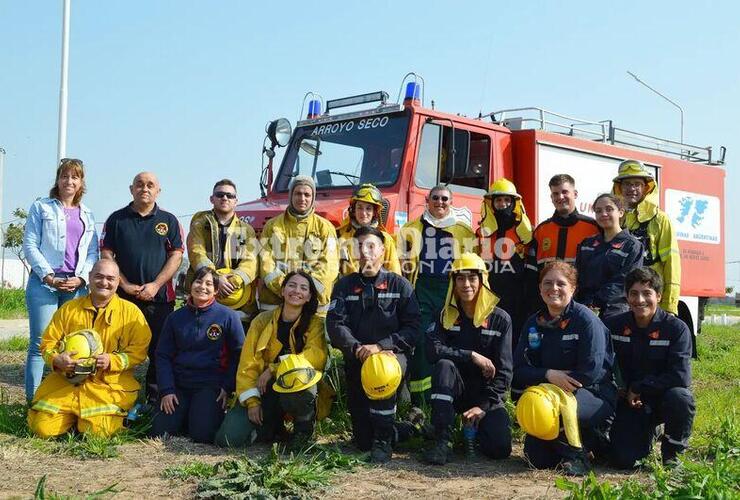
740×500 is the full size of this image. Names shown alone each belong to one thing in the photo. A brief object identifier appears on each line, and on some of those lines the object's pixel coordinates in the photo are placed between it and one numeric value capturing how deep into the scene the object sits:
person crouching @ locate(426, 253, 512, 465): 4.82
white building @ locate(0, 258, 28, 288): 33.31
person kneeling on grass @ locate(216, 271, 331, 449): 4.95
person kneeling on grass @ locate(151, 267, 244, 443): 5.27
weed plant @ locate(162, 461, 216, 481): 4.05
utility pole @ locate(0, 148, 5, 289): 24.08
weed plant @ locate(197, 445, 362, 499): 3.71
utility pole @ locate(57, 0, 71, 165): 12.41
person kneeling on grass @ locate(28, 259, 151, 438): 5.00
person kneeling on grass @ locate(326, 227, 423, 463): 4.94
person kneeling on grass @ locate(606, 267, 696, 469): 4.56
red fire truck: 7.21
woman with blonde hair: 5.57
